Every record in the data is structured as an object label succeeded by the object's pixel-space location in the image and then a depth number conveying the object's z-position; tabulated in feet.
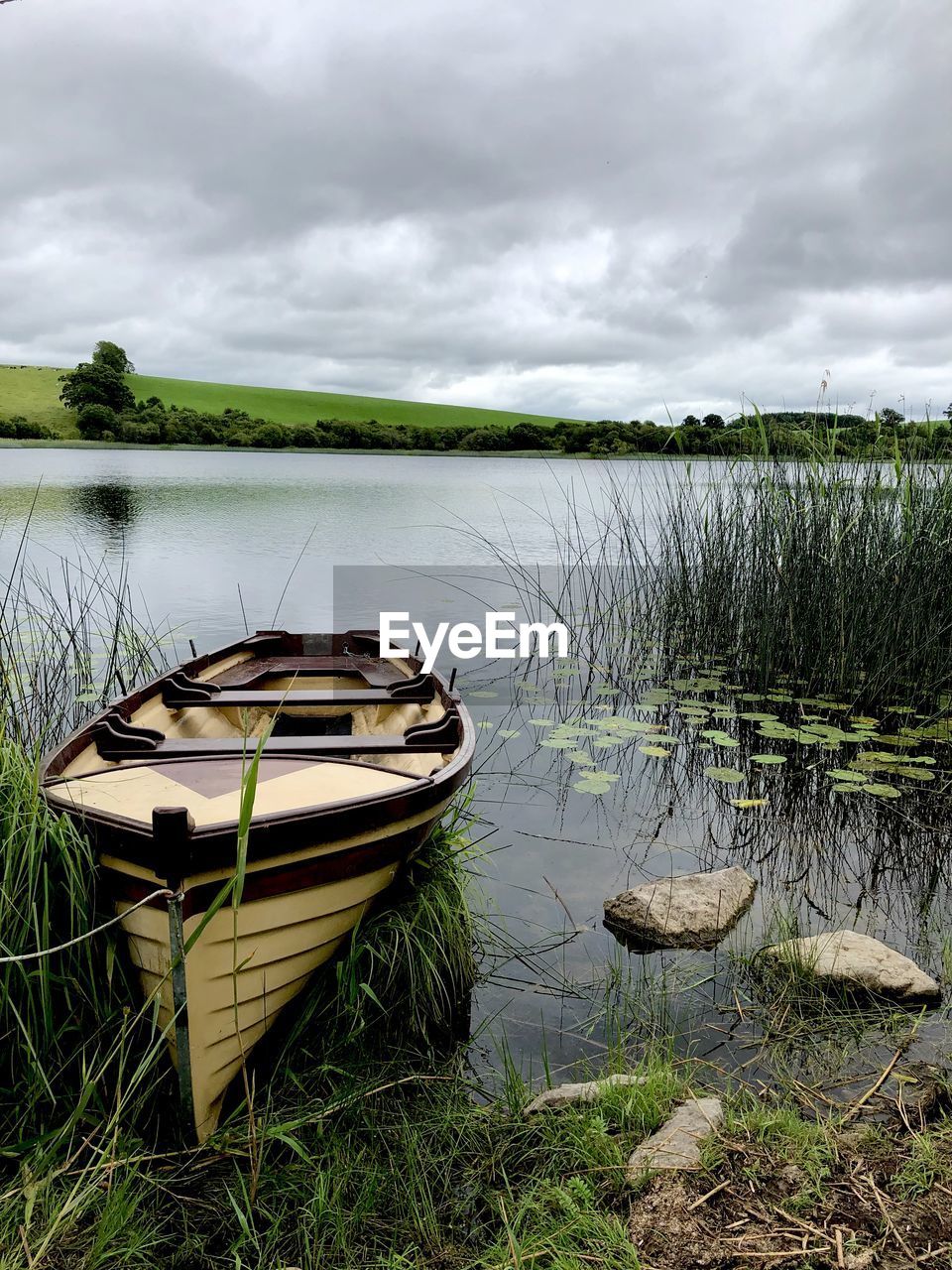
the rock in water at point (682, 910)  10.39
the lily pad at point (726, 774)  14.71
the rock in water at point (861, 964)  8.84
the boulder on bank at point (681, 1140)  6.03
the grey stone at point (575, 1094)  7.09
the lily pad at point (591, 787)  13.93
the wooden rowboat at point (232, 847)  6.77
